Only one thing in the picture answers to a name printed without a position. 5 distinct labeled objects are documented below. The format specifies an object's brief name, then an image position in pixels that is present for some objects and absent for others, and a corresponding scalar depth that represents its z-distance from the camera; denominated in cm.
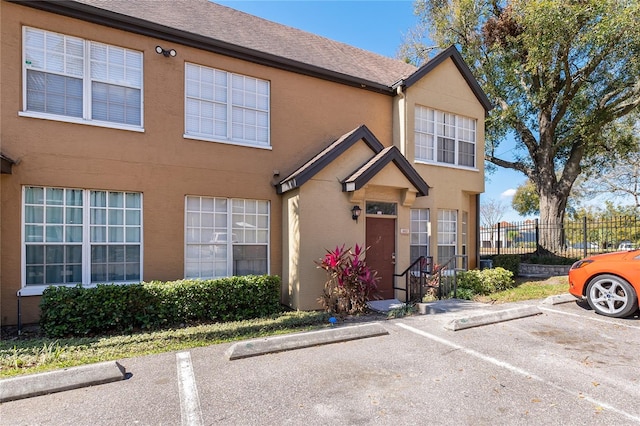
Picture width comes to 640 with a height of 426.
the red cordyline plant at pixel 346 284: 795
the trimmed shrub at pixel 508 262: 1388
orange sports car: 705
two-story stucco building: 697
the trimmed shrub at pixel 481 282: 1062
